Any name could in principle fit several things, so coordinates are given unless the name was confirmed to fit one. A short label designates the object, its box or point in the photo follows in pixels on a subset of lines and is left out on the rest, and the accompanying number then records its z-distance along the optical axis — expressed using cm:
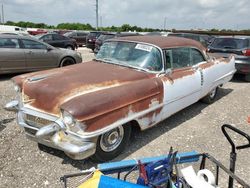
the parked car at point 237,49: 632
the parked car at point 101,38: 1168
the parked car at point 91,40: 1432
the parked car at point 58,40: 1232
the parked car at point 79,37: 1850
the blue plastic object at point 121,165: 196
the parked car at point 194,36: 1090
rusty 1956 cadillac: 235
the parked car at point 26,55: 616
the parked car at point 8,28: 2527
